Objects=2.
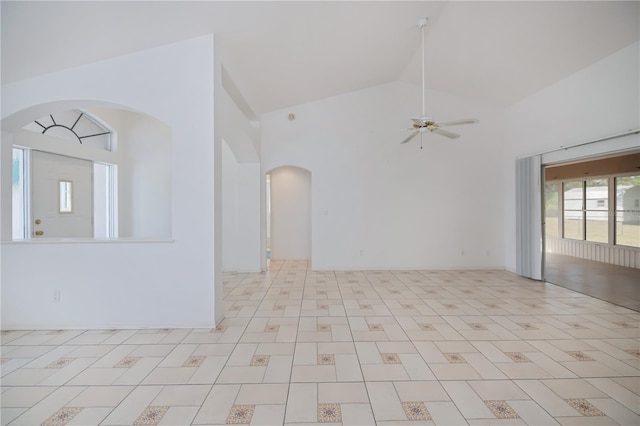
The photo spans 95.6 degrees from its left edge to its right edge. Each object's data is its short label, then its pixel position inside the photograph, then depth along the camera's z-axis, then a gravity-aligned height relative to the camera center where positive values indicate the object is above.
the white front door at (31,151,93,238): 4.45 +0.28
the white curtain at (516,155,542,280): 5.33 -0.10
